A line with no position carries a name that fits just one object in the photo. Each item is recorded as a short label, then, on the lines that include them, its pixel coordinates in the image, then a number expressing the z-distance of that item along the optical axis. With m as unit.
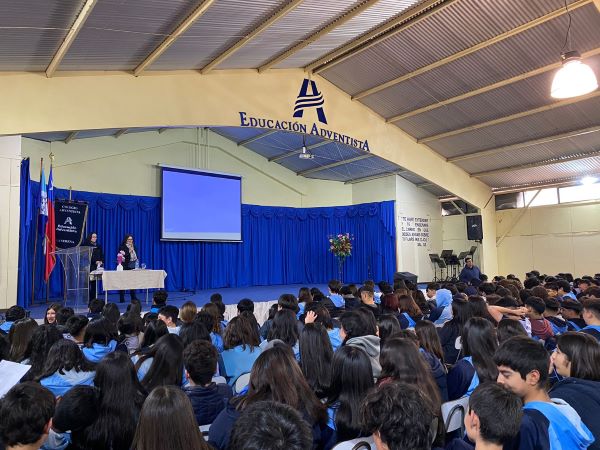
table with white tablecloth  7.41
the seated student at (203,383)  2.01
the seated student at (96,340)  2.77
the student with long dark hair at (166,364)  2.23
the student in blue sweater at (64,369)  2.13
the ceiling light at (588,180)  11.73
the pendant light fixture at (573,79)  4.05
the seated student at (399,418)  1.22
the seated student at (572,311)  3.83
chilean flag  7.12
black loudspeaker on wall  12.99
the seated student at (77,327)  3.22
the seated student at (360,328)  2.78
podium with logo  7.10
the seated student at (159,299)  4.97
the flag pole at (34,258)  8.14
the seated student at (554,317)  3.78
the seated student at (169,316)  3.82
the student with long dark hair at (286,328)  3.23
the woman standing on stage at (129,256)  9.71
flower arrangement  13.83
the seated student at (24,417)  1.33
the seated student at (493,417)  1.26
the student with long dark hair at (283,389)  1.75
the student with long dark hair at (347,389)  1.82
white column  6.45
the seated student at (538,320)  3.59
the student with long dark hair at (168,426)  1.26
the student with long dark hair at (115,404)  1.71
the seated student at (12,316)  3.97
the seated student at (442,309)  4.88
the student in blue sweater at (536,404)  1.45
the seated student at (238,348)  3.01
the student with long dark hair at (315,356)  2.29
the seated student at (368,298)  4.72
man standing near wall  10.29
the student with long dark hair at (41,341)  2.60
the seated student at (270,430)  0.97
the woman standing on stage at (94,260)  8.35
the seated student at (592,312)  3.16
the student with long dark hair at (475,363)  2.45
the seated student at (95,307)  4.74
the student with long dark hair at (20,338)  2.82
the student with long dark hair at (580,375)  1.69
